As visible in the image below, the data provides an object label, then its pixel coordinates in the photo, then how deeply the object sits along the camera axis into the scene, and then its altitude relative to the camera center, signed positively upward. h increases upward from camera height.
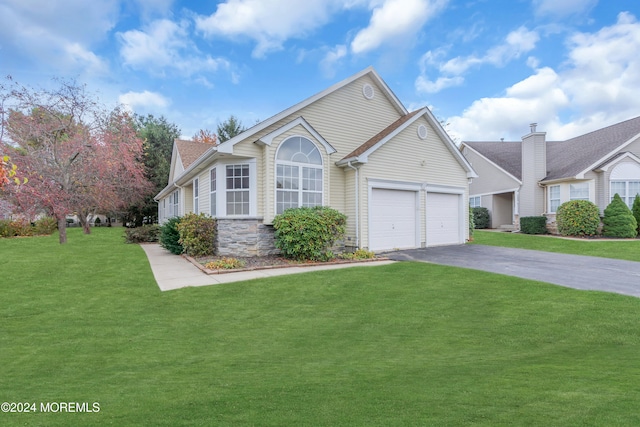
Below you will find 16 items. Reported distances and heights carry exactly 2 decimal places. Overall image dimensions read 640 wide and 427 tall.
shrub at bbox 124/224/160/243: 19.73 -0.83
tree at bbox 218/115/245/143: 34.78 +9.19
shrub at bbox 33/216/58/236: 23.94 -0.40
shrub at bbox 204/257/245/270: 10.02 -1.33
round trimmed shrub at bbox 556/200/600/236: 18.42 -0.08
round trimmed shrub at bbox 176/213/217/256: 12.40 -0.54
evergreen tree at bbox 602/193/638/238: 17.81 -0.25
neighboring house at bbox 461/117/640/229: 19.48 +2.77
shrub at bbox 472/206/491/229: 25.59 -0.06
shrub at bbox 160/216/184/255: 14.09 -0.72
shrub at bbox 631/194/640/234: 18.44 +0.33
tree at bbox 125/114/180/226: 30.42 +5.52
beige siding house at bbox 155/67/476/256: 11.96 +1.75
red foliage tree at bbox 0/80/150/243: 17.11 +4.00
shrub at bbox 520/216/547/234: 21.09 -0.50
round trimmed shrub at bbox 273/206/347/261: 11.07 -0.45
